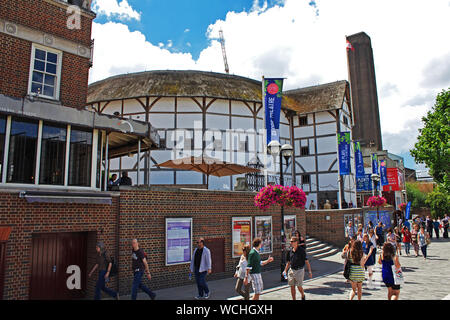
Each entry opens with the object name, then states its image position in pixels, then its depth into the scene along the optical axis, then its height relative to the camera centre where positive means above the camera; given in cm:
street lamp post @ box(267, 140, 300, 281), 1190 +222
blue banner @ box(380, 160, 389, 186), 3470 +389
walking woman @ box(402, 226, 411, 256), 1716 -147
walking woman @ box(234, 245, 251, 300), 804 -151
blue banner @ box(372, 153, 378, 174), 2997 +414
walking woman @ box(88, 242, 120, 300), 847 -144
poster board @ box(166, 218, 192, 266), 1102 -93
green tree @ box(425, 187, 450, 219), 4161 +53
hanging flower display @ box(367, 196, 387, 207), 2181 +58
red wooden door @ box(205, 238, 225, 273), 1231 -151
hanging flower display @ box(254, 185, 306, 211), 1184 +54
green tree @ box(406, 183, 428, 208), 6012 +225
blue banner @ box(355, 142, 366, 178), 2774 +378
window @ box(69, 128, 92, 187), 980 +170
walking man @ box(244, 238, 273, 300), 769 -140
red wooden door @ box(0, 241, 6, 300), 782 -108
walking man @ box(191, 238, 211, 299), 927 -150
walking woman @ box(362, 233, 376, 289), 1019 -165
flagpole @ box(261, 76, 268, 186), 1748 +425
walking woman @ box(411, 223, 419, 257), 1694 -155
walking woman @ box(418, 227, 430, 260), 1559 -144
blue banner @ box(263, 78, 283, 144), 1777 +579
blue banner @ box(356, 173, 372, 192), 3077 +253
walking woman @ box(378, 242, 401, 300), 732 -129
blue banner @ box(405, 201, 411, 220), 2452 -19
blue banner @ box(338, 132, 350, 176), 2491 +437
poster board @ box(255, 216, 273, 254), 1406 -84
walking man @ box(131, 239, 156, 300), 848 -138
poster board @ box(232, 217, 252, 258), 1310 -87
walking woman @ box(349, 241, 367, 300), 783 -131
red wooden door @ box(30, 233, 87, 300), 862 -131
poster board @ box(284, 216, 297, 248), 1577 -72
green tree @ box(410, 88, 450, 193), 2435 +499
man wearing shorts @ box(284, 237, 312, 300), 812 -137
